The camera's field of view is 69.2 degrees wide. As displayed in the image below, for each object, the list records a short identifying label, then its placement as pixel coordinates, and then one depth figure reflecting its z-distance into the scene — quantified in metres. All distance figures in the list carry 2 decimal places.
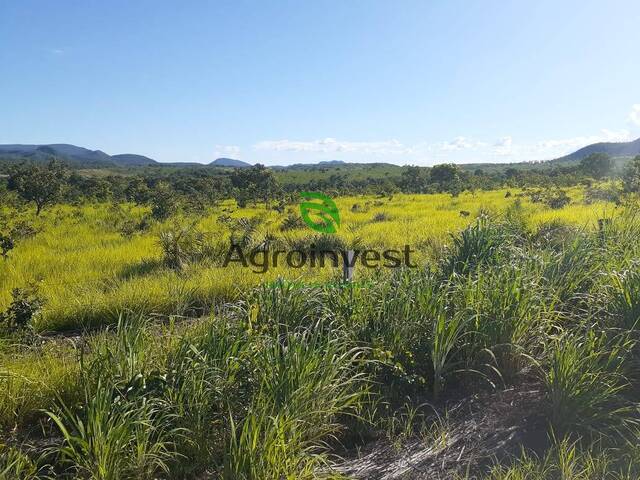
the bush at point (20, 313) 5.06
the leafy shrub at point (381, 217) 16.70
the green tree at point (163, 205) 18.37
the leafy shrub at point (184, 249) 9.16
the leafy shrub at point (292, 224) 14.43
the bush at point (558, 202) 18.63
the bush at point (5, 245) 10.26
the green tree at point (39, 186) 22.22
